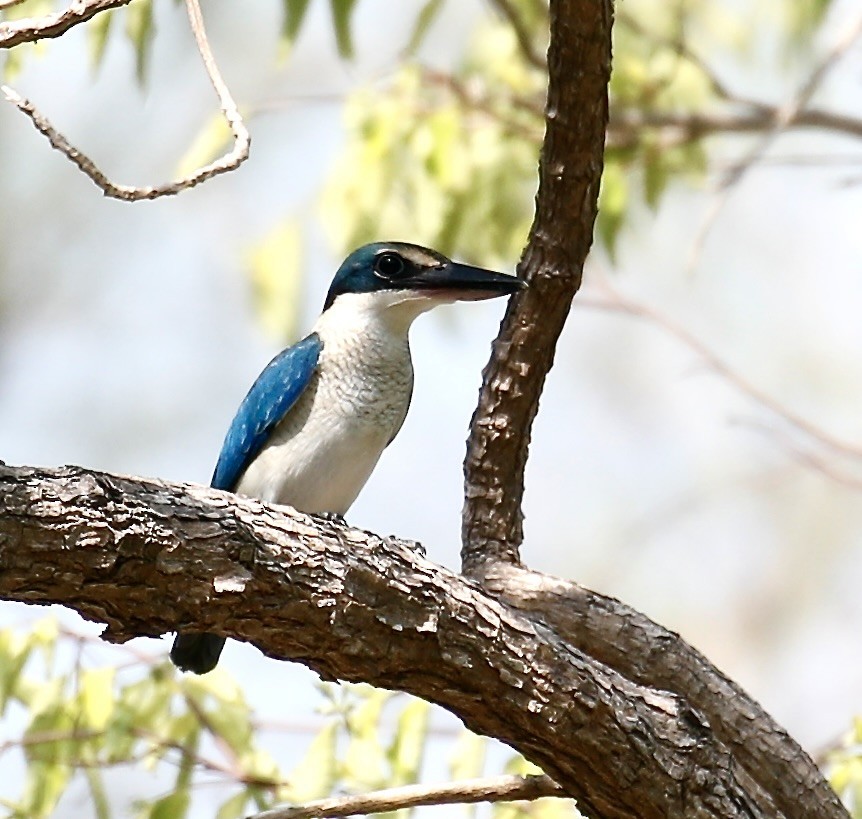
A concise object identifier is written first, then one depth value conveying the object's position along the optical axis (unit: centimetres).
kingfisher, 855
